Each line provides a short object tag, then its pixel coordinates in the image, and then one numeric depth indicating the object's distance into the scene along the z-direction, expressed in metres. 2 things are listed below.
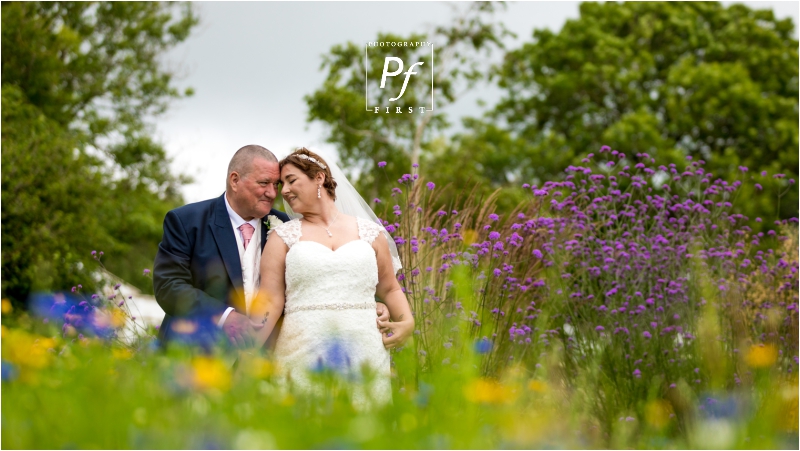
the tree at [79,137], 10.27
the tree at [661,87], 17.58
